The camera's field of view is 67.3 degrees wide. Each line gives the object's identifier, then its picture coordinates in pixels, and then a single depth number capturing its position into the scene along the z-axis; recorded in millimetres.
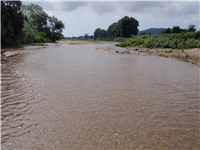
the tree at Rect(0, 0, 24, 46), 20292
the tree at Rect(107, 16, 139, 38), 84562
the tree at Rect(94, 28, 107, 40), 151000
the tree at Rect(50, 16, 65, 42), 54188
